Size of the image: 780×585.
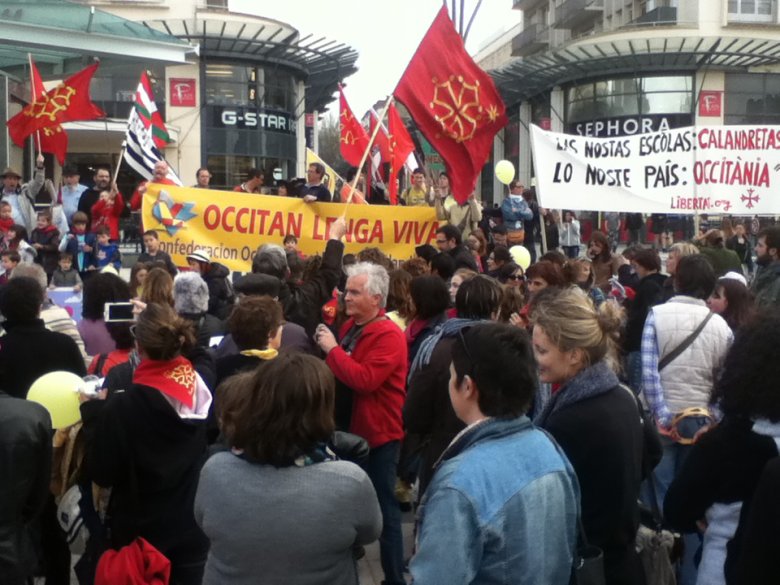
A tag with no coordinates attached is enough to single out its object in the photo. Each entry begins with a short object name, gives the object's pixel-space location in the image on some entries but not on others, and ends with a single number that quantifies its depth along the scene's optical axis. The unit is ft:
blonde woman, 10.46
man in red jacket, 15.81
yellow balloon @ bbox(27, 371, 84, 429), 13.38
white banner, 34.96
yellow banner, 29.58
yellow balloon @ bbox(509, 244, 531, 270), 37.29
